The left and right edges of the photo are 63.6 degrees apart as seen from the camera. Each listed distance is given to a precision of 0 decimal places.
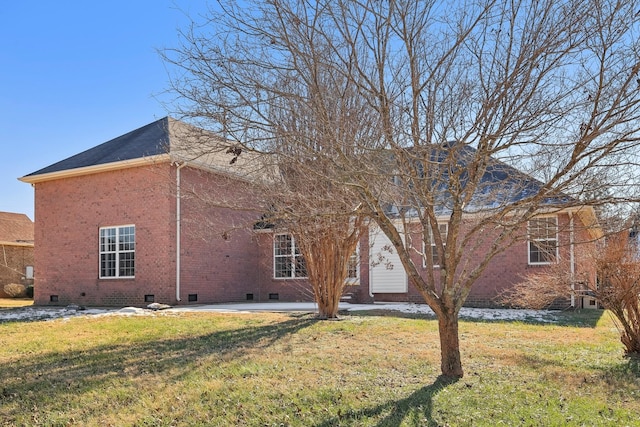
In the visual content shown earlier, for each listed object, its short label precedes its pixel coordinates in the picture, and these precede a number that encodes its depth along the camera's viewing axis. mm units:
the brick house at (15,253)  27578
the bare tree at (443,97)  4828
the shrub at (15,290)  25859
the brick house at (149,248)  16547
